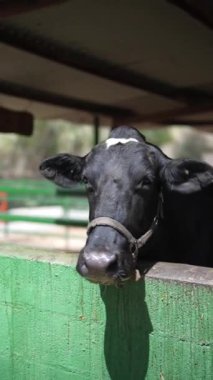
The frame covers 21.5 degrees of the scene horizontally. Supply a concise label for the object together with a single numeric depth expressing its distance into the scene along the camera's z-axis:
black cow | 2.31
